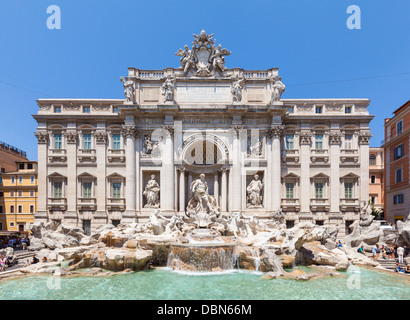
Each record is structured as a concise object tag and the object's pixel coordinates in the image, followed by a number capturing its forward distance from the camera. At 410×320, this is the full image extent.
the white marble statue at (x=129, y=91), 23.02
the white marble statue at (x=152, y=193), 23.19
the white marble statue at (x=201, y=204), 20.56
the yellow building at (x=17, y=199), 32.88
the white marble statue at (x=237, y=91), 23.08
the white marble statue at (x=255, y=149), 23.58
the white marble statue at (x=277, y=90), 22.93
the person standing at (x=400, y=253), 16.16
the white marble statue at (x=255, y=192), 23.09
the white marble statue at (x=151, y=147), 23.69
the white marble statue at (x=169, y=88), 22.99
